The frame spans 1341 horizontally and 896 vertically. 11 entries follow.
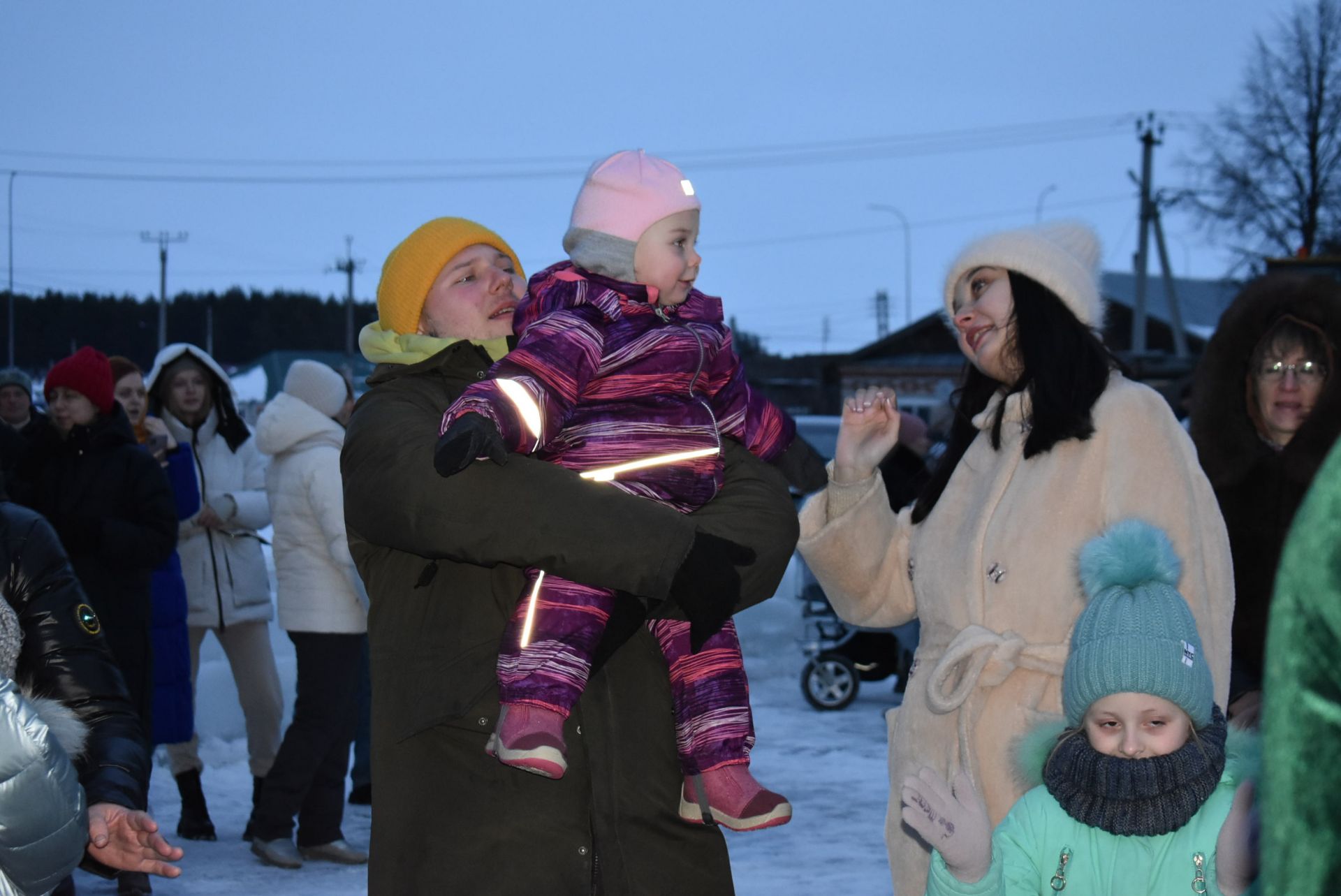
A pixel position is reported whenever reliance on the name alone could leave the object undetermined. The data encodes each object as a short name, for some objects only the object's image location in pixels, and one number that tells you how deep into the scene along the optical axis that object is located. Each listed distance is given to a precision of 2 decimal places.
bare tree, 35.00
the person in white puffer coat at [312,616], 6.23
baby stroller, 9.98
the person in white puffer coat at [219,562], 6.84
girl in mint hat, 2.60
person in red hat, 5.93
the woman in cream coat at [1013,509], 3.05
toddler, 2.51
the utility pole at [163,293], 60.50
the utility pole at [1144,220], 31.69
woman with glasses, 4.06
